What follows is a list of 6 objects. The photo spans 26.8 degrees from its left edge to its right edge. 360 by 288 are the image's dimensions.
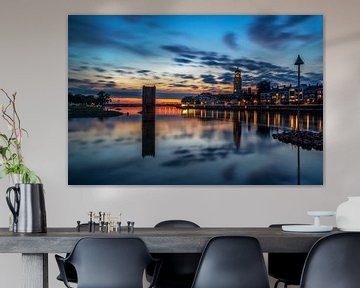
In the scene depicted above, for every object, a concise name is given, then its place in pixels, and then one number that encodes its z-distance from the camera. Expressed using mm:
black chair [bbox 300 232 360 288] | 3603
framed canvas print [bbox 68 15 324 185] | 6008
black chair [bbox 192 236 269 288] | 3701
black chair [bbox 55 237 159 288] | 3676
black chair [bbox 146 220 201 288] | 4676
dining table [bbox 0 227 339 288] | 3706
